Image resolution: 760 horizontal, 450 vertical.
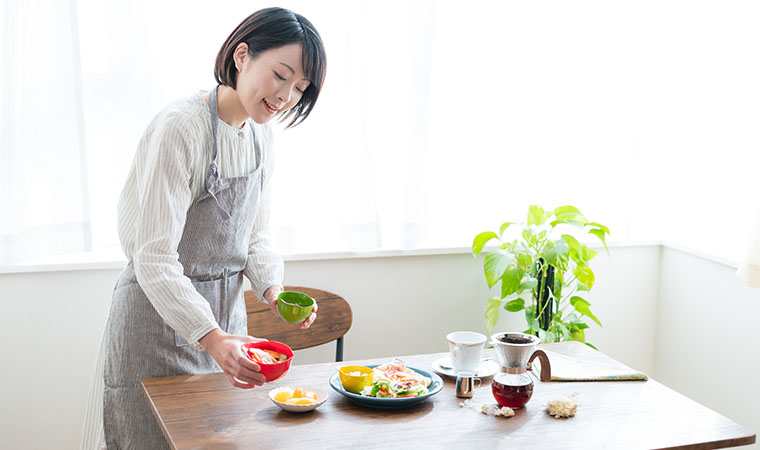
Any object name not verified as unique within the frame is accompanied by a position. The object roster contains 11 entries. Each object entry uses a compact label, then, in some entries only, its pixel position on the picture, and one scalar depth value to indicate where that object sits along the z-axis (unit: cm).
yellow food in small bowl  152
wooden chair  248
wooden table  138
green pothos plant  272
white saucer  175
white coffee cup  170
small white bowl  149
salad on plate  156
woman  155
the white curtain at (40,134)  228
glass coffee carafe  153
